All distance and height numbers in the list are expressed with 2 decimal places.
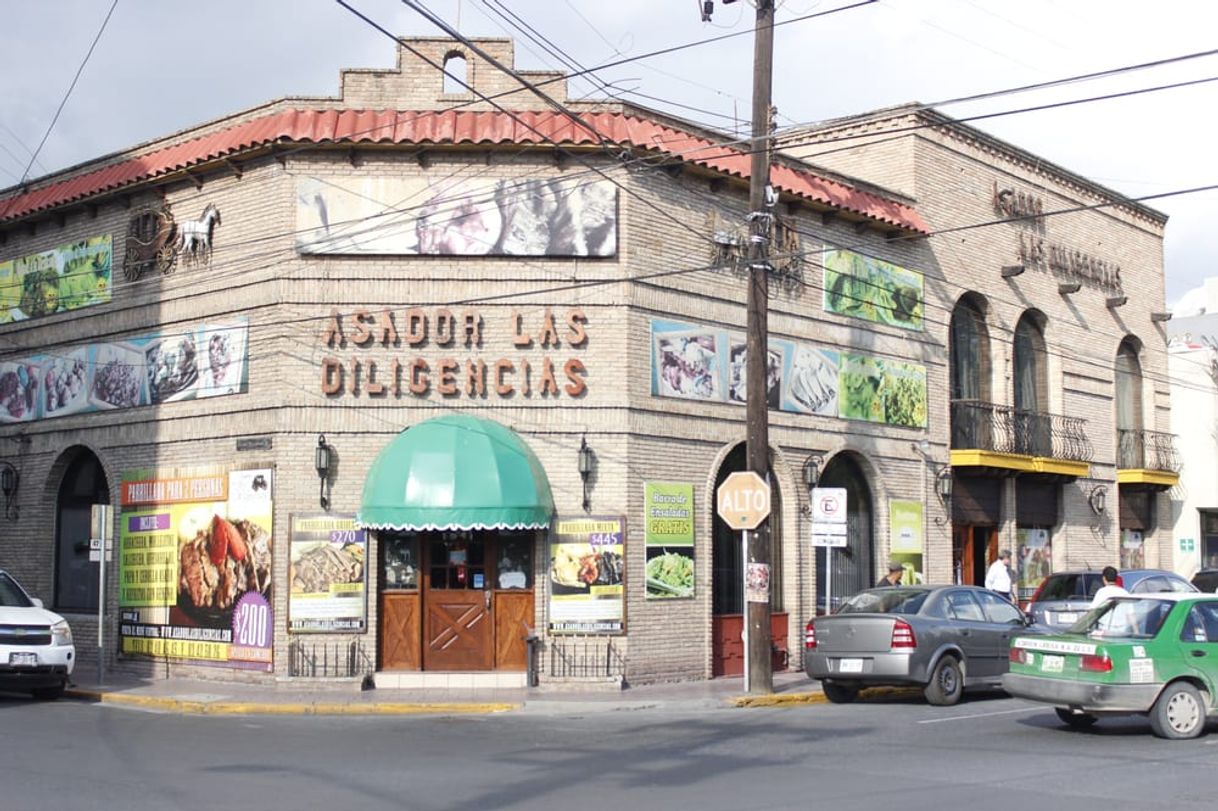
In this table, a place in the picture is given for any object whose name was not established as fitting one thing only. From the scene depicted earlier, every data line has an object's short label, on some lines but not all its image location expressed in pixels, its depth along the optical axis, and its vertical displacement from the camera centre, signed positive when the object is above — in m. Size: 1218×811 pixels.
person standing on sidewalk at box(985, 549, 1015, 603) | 24.39 -0.79
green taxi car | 13.91 -1.35
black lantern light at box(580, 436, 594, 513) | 20.00 +1.02
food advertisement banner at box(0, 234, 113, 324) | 23.67 +4.55
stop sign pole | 19.00 +0.11
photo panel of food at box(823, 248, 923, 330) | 24.47 +4.55
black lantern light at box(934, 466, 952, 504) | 26.38 +0.98
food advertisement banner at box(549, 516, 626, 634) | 19.89 -0.63
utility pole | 18.98 +3.18
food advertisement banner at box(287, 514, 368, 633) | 19.73 -0.64
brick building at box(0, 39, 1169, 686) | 19.92 +2.32
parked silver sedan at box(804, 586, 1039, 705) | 17.39 -1.40
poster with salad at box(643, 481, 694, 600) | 20.53 -0.08
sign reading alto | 18.97 +0.48
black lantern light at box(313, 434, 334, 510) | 19.83 +1.03
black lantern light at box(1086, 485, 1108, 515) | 31.21 +0.84
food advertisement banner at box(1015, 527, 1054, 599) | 29.00 -0.51
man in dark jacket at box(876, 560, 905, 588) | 22.36 -0.68
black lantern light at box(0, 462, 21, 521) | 25.14 +0.80
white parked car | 18.06 -1.58
